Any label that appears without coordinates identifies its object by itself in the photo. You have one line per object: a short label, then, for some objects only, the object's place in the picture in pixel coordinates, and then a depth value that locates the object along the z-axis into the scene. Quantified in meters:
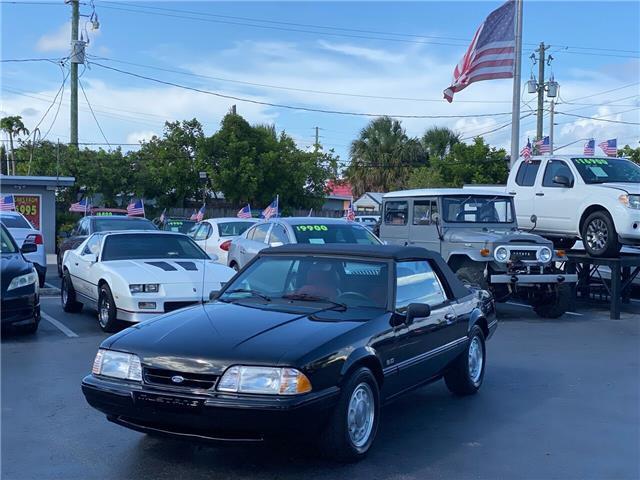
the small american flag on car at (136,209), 27.27
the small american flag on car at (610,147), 24.52
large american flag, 20.16
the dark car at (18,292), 9.41
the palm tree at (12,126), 54.28
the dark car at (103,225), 16.53
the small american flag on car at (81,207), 29.56
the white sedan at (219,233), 17.38
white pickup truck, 12.37
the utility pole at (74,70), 40.00
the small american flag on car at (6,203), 23.22
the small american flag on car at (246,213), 27.51
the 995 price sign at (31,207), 27.92
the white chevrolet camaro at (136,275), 9.73
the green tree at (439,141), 50.03
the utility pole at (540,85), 37.72
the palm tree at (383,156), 48.59
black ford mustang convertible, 4.56
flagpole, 20.42
